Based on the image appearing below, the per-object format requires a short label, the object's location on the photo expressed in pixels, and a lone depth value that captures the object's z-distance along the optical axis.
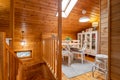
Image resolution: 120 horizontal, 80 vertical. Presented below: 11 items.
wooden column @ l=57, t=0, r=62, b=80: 1.28
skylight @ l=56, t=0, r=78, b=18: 2.24
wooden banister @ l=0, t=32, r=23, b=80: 1.01
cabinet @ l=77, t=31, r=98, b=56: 2.76
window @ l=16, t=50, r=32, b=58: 2.57
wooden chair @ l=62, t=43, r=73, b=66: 2.09
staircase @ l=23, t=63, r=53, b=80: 1.90
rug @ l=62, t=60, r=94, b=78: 1.70
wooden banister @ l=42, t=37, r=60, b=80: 1.51
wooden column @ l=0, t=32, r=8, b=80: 0.99
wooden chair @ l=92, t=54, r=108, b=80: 1.52
